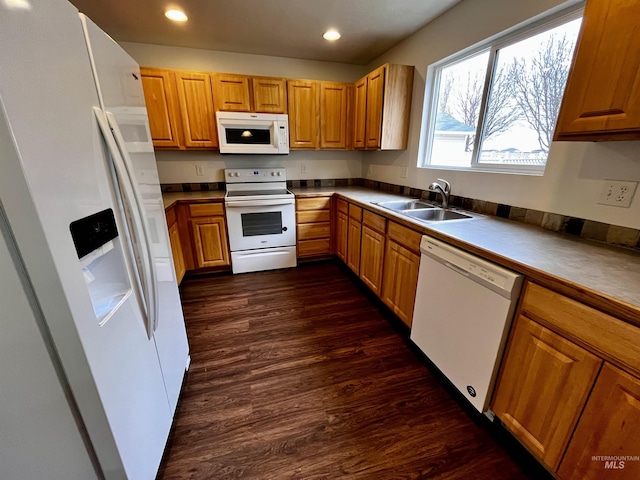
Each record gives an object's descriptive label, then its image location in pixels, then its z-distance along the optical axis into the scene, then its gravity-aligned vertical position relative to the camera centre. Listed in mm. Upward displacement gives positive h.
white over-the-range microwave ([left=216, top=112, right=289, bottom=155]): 2803 +256
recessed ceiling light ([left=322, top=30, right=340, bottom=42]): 2457 +1116
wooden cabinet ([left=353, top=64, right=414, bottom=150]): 2520 +493
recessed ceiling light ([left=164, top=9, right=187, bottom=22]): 2101 +1107
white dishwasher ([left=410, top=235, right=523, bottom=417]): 1150 -764
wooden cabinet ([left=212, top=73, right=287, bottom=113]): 2762 +657
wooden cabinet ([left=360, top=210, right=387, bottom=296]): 2172 -790
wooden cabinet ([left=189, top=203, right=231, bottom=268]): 2752 -803
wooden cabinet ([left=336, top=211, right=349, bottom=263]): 2896 -848
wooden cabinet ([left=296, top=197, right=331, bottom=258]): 3057 -788
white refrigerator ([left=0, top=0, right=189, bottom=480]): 588 -264
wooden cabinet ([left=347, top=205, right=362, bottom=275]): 2574 -787
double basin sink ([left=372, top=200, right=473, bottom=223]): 2009 -421
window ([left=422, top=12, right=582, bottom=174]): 1555 +401
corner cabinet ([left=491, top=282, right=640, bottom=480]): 792 -768
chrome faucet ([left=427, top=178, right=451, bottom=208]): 2078 -251
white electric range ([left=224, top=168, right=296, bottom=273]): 2859 -695
